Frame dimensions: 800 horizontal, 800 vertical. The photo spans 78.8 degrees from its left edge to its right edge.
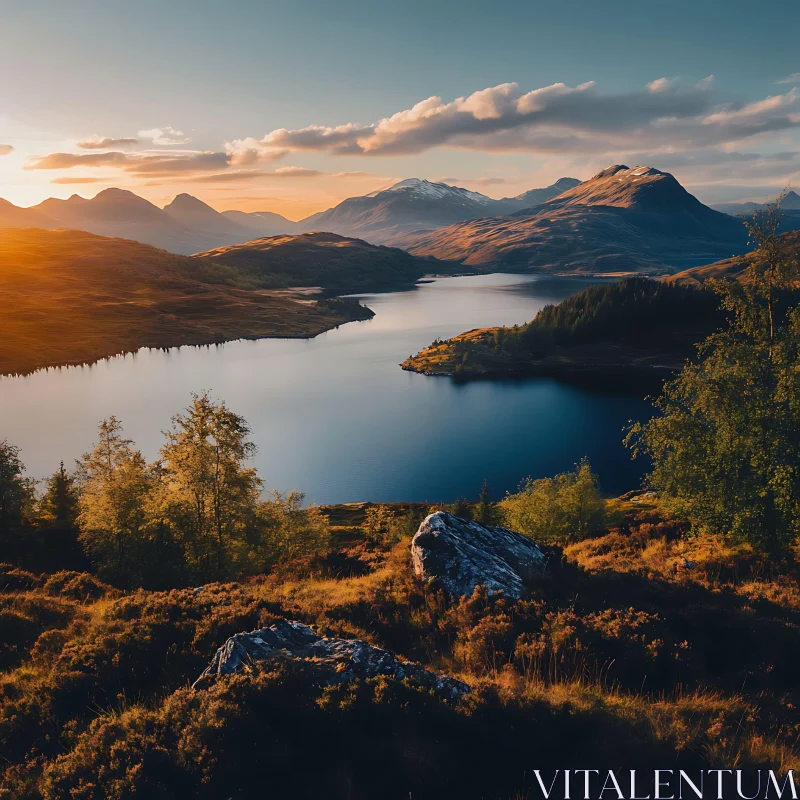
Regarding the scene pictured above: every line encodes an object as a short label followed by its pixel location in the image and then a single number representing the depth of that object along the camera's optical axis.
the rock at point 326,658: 10.76
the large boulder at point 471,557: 17.84
